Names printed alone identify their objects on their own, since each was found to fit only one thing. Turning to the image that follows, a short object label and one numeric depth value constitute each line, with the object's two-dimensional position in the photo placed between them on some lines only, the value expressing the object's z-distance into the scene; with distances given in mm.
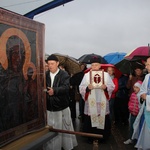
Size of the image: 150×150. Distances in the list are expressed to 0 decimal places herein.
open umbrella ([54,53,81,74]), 7501
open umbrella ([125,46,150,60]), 5602
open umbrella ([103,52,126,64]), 11045
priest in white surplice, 5121
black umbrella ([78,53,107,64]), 8702
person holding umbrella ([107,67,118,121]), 6656
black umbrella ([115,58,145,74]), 6301
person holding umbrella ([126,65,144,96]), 6152
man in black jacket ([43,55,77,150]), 4051
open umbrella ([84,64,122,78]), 6966
